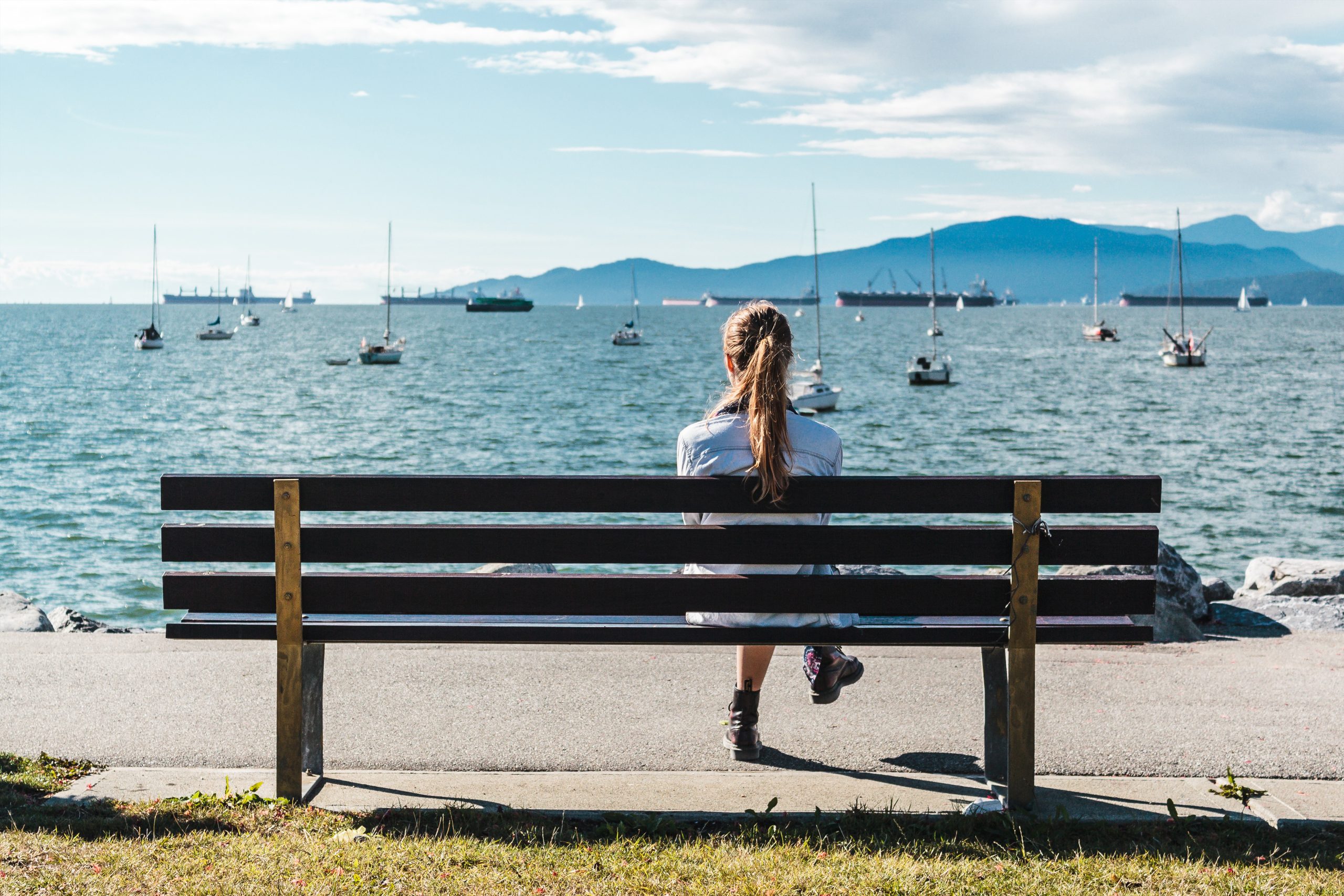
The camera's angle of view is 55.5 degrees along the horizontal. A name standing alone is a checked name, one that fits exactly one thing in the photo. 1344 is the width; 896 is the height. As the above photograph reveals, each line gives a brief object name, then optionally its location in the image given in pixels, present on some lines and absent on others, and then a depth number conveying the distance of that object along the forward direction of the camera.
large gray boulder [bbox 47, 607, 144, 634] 9.88
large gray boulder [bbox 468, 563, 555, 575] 9.12
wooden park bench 4.06
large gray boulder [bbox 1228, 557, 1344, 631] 9.82
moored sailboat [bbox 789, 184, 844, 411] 49.44
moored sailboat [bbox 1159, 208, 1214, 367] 83.12
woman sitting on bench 4.17
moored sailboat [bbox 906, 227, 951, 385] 65.06
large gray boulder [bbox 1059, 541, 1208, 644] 7.98
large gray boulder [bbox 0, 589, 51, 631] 9.07
